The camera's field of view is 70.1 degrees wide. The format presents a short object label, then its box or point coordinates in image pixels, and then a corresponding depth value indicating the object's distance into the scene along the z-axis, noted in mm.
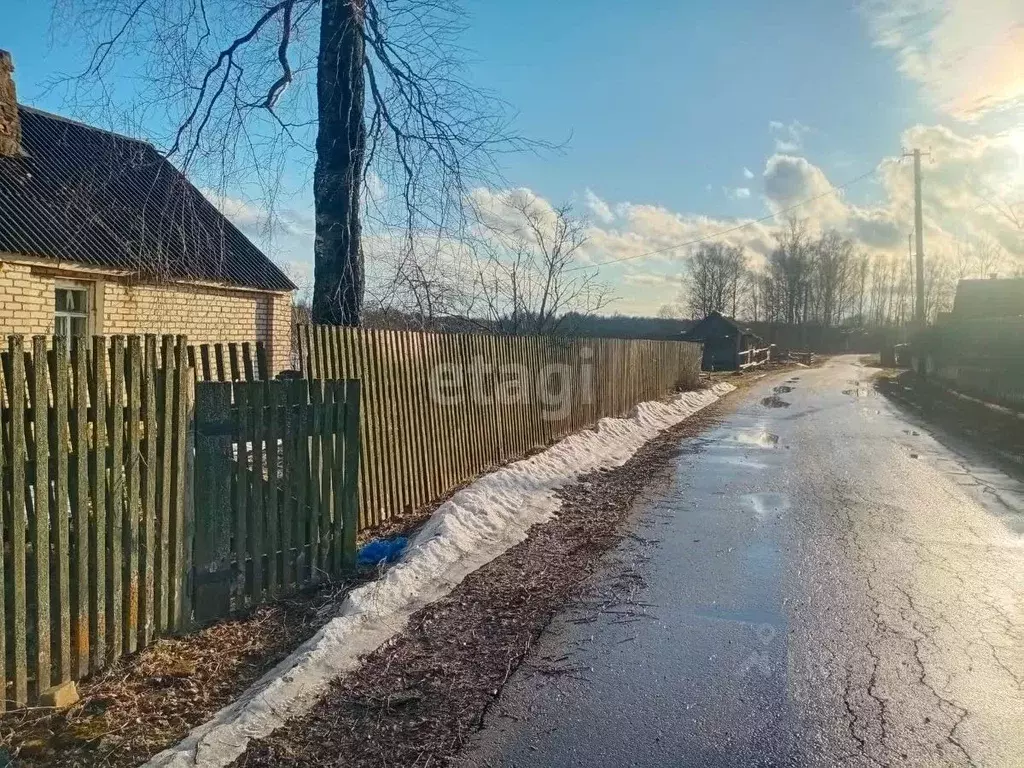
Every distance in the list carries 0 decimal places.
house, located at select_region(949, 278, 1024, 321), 31578
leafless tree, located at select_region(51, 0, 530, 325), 8203
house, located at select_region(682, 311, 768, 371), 52500
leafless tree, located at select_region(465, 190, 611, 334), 17656
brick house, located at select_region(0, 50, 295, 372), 7898
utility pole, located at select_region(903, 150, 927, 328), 38031
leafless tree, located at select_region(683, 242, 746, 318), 90812
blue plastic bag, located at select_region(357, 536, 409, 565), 5773
